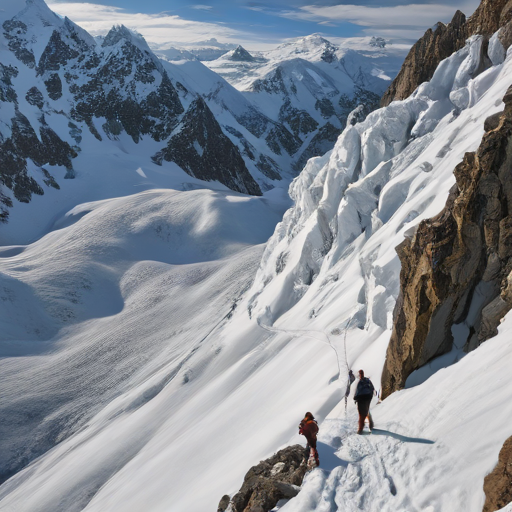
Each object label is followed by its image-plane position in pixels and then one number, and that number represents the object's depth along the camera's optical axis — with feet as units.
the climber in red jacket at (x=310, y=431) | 38.11
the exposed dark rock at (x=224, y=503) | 43.95
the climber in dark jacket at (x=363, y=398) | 38.70
